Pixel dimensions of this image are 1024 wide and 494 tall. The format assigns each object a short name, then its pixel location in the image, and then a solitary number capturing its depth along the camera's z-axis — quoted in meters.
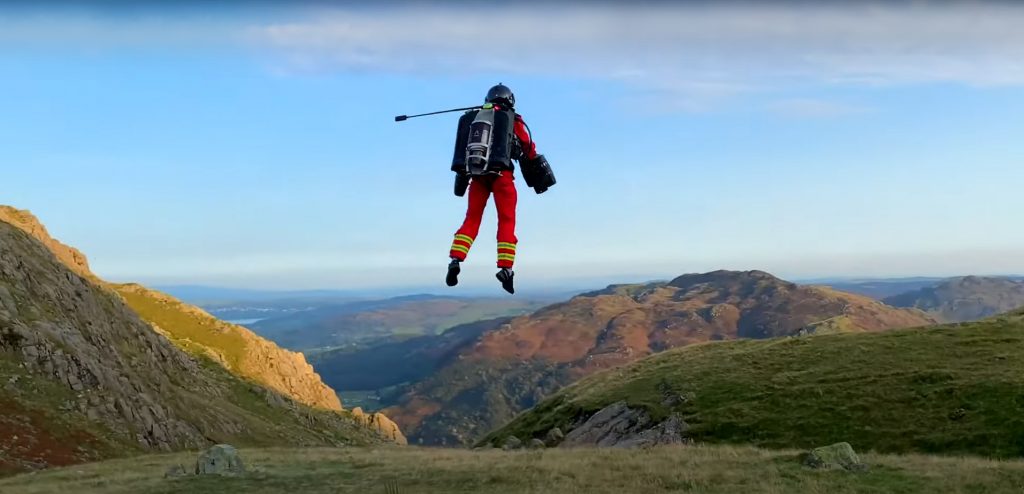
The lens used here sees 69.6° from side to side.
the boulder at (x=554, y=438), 53.91
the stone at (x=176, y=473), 25.88
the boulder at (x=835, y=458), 23.52
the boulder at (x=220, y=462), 26.09
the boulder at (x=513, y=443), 55.24
